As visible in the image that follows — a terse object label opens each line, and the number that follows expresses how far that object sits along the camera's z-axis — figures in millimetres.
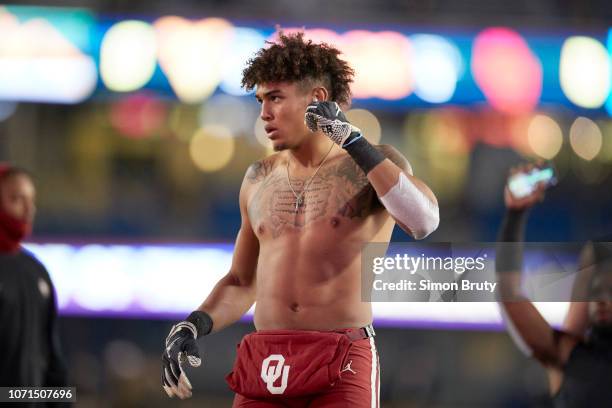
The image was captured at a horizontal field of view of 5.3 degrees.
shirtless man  13267
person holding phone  12698
